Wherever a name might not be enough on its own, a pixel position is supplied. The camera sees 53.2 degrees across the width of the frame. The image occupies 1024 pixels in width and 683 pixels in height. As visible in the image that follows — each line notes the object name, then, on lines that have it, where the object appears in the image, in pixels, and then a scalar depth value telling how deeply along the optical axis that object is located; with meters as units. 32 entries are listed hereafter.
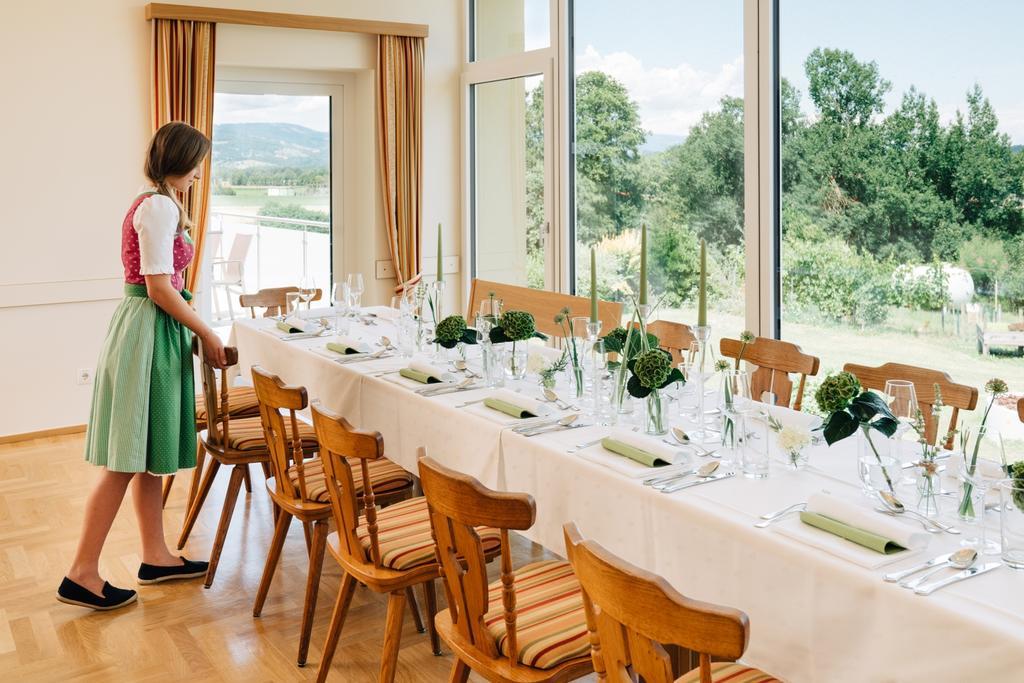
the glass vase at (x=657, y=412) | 2.71
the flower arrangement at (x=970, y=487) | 2.04
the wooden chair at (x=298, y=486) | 3.06
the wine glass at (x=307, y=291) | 4.85
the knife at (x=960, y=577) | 1.72
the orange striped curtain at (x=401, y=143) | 6.70
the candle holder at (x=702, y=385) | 2.69
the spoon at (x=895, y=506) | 2.06
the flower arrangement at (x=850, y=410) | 2.14
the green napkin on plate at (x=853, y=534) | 1.88
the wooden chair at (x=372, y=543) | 2.63
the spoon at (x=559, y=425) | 2.77
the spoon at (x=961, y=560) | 1.81
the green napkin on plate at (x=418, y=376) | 3.43
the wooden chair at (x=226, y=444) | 3.72
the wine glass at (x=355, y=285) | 4.56
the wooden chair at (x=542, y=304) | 4.38
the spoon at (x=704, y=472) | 2.33
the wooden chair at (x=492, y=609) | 2.07
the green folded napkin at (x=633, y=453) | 2.43
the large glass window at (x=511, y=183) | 6.57
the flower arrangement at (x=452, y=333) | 3.50
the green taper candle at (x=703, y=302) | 2.50
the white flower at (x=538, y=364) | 3.19
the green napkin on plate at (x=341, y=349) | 3.98
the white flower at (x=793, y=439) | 2.31
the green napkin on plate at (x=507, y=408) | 2.93
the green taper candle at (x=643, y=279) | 2.54
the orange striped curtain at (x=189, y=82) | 5.88
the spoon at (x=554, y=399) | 3.07
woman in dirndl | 3.46
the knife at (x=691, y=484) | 2.25
